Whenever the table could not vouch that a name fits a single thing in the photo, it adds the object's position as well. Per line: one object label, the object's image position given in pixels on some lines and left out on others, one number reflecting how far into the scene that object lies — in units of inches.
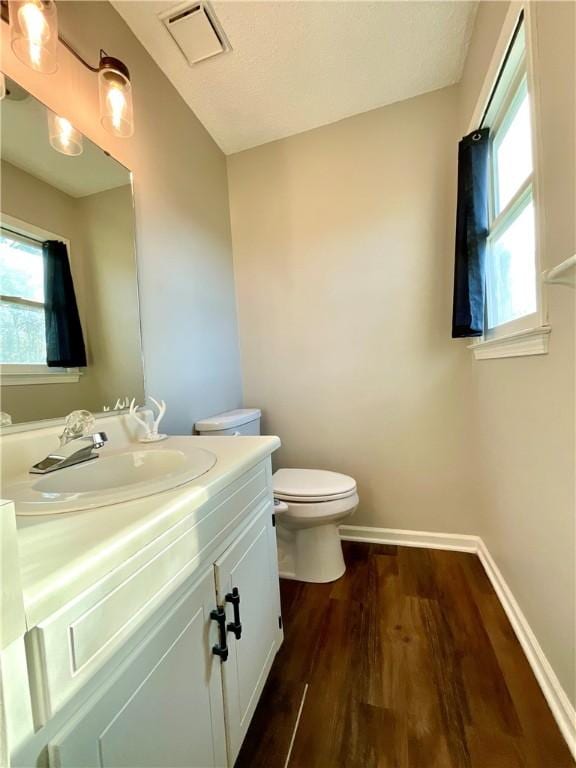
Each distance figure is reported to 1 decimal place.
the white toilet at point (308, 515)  57.6
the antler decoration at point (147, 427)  44.1
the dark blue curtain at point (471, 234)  54.2
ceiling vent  48.5
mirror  33.0
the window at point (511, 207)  42.4
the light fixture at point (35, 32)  32.8
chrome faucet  31.3
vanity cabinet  14.1
